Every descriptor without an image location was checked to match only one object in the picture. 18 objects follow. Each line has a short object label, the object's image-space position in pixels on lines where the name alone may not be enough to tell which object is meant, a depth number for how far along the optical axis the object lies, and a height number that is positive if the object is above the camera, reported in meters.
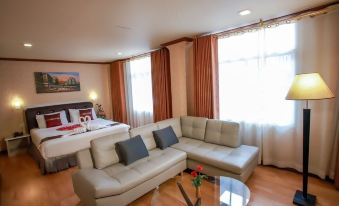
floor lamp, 1.91 -0.12
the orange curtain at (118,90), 5.75 +0.09
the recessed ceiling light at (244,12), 2.34 +0.98
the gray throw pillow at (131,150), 2.44 -0.80
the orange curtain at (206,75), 3.35 +0.27
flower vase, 1.71 -0.99
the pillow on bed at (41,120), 4.48 -0.61
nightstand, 4.34 -1.15
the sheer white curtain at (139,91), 5.01 +0.02
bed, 3.22 -0.91
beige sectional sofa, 2.03 -0.96
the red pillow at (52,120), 4.50 -0.60
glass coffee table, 1.77 -1.10
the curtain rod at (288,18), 2.30 +0.95
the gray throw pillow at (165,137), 2.97 -0.79
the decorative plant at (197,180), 1.68 -0.84
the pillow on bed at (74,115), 5.00 -0.55
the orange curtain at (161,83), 4.20 +0.18
